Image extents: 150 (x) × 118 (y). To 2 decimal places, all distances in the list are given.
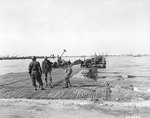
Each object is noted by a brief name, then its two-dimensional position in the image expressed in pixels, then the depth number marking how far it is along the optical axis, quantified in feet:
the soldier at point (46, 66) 42.47
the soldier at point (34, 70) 38.60
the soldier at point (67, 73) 42.45
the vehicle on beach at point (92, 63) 123.75
